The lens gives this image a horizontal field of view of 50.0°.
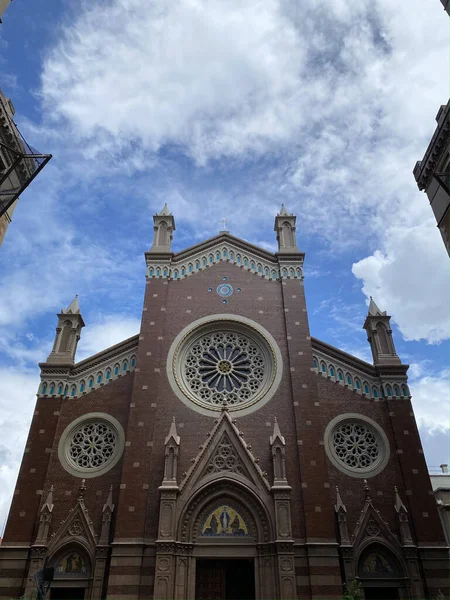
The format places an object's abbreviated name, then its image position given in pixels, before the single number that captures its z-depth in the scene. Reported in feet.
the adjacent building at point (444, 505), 89.76
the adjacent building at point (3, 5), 49.39
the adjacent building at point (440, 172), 52.11
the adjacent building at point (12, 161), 50.75
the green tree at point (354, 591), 61.37
